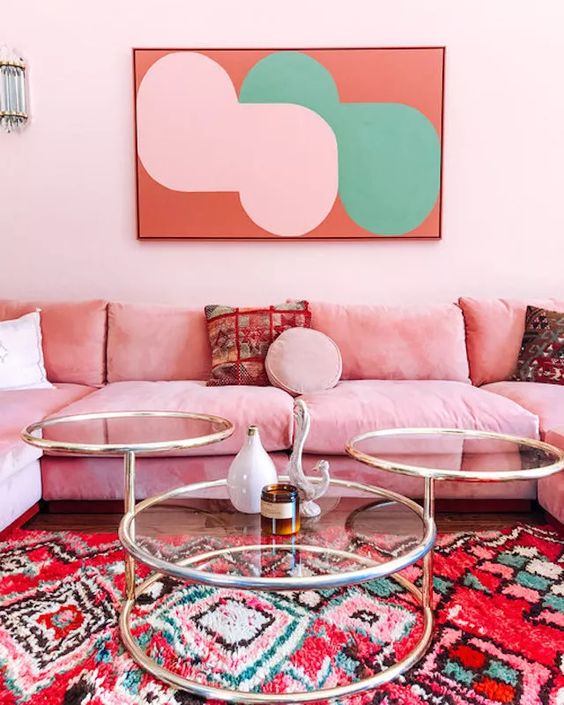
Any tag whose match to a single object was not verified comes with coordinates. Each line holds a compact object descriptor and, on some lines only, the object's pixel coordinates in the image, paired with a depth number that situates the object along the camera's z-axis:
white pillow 2.70
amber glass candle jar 1.37
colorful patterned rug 1.32
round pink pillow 2.69
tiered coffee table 1.21
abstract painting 3.23
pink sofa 2.30
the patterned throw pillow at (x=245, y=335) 2.77
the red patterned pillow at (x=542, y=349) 2.81
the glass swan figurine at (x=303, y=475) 1.51
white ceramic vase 1.48
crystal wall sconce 3.17
